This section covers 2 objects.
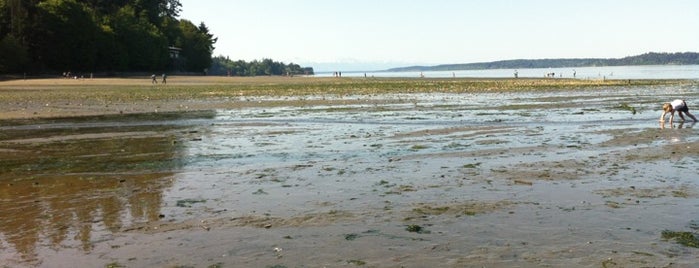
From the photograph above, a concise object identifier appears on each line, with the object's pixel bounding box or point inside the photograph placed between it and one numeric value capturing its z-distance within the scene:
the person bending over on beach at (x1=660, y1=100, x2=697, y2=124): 21.19
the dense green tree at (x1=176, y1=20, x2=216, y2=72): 126.81
